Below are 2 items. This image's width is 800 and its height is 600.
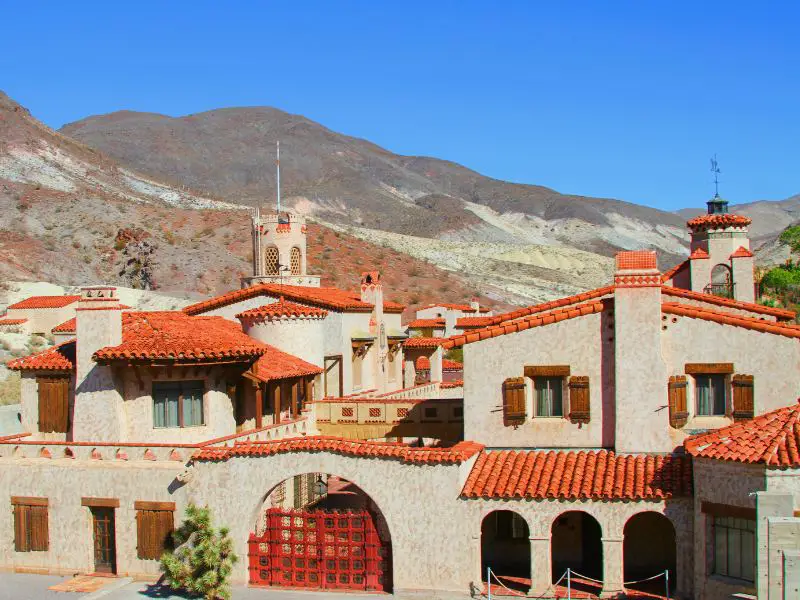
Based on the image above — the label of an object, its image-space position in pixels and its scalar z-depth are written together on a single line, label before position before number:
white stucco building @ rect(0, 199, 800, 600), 21.30
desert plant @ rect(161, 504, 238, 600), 21.86
